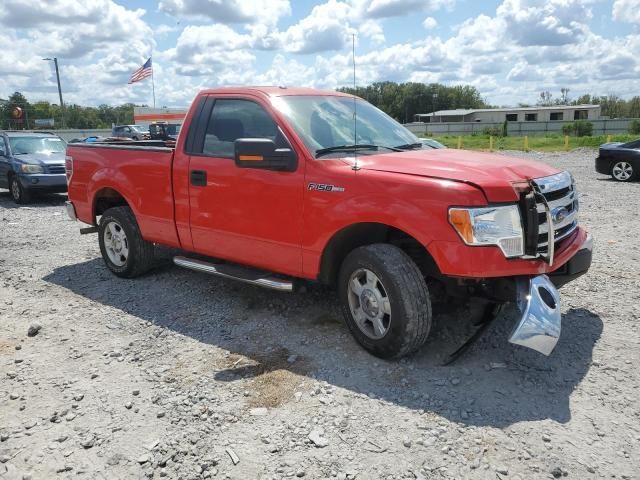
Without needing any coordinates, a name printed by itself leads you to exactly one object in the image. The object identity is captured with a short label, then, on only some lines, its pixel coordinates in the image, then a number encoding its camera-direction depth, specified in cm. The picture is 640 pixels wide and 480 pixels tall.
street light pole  4753
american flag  3272
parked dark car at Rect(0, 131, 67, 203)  1277
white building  7831
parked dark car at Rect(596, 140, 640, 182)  1438
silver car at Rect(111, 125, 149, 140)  3203
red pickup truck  355
